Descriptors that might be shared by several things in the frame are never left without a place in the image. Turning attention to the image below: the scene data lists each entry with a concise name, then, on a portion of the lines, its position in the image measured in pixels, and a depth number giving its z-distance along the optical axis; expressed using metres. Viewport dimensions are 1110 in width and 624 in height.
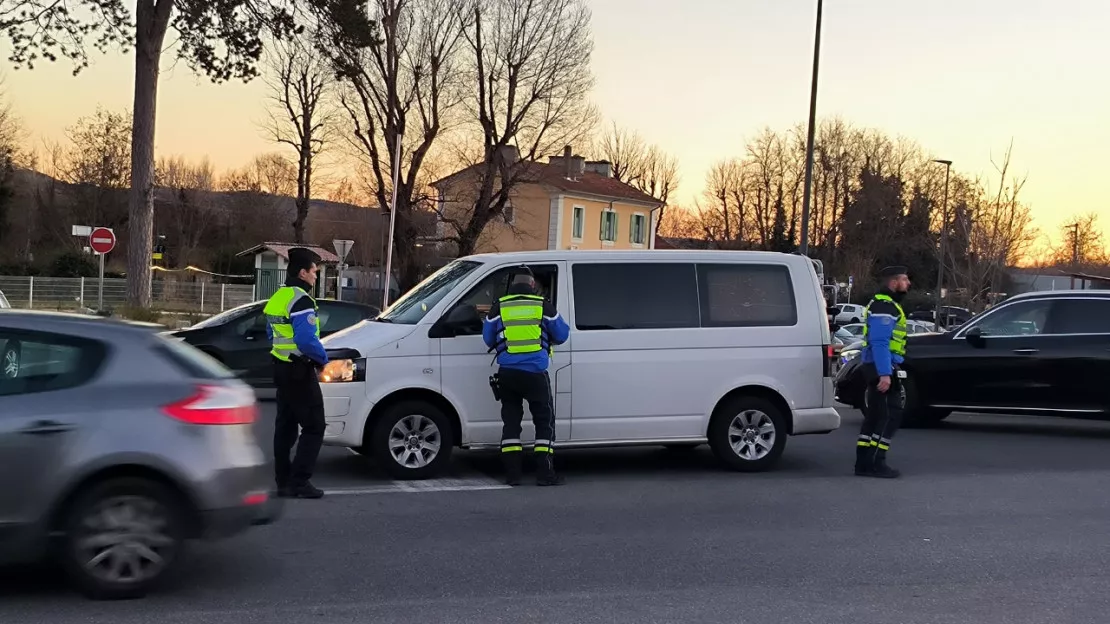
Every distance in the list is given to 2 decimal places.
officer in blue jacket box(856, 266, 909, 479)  8.90
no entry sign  23.67
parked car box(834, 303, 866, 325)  45.91
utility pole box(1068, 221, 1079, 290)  58.33
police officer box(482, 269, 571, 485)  8.12
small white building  41.50
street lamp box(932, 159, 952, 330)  34.19
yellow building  58.12
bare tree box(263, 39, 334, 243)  44.72
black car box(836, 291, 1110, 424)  12.02
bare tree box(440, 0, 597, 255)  37.59
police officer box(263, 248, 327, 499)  7.45
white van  8.43
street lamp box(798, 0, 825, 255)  23.45
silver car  4.92
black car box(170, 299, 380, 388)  14.21
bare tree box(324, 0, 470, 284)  36.44
